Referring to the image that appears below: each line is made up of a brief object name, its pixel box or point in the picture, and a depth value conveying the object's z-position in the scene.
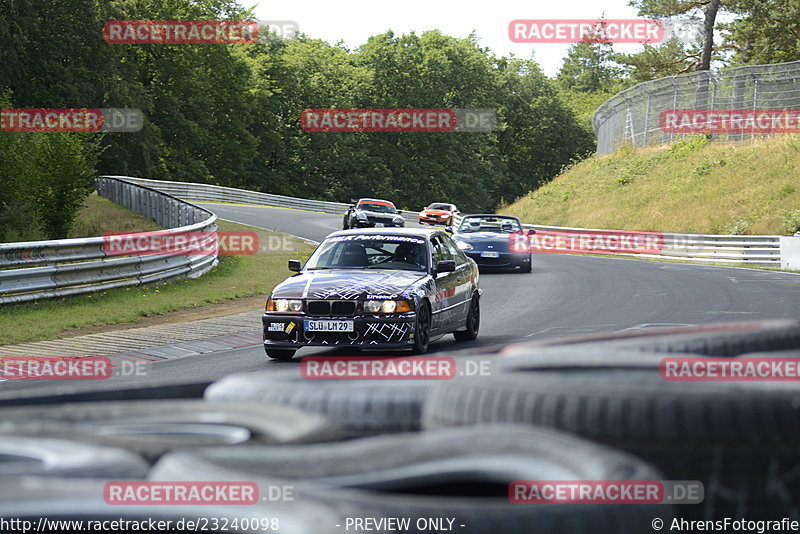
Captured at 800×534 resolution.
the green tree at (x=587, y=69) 165.75
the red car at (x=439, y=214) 62.89
